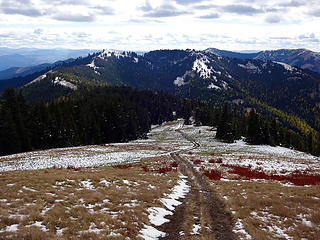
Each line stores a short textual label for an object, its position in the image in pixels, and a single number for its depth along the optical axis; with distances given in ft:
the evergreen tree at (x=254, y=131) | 236.84
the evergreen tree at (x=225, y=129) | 247.70
